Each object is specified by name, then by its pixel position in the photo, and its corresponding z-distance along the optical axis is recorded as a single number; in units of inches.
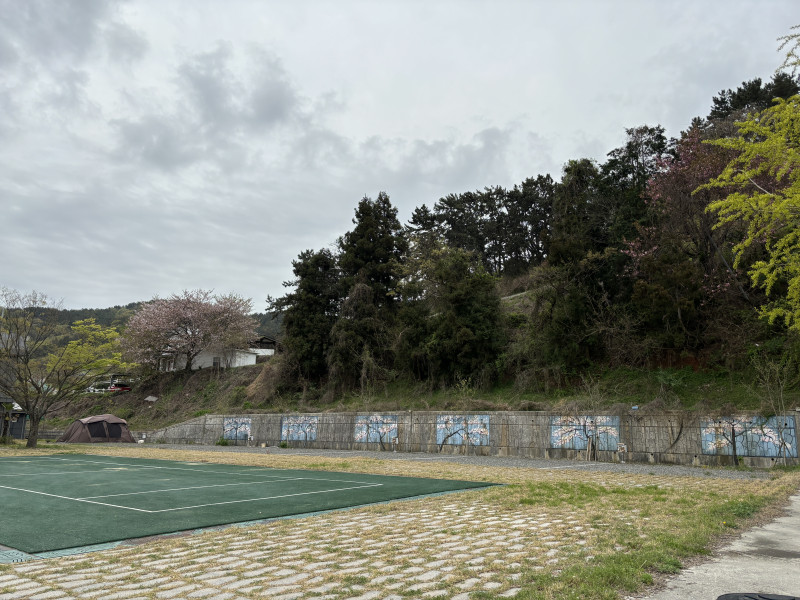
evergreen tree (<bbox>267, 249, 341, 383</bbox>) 1330.0
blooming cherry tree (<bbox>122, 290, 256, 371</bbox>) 1761.8
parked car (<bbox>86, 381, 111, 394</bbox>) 1825.3
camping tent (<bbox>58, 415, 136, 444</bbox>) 1338.6
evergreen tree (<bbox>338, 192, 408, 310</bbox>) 1300.4
